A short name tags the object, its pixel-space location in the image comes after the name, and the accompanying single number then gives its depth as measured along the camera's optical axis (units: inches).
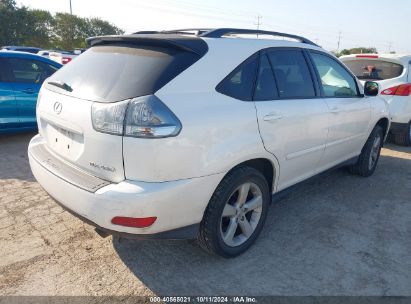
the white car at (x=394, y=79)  244.4
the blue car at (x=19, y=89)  220.1
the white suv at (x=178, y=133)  84.8
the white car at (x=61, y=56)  523.3
